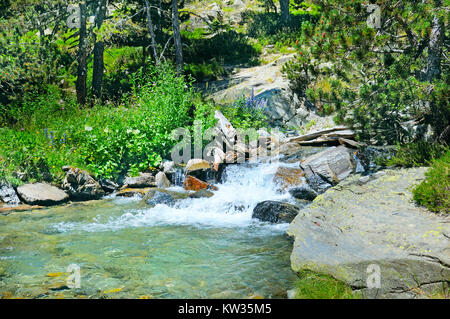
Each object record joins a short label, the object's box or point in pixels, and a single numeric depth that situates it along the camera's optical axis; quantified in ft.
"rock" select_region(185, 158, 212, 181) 33.01
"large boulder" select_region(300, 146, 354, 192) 28.63
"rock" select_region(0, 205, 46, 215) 25.28
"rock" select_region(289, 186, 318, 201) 27.53
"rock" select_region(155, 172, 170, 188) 32.01
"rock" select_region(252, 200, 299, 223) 23.32
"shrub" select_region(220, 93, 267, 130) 40.25
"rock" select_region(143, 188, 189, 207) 27.68
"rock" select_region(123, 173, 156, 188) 31.35
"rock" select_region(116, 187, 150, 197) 29.89
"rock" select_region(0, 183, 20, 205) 26.71
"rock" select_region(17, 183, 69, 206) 26.84
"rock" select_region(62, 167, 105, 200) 28.91
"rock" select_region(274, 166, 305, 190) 29.71
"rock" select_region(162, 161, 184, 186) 32.89
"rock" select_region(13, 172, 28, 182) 28.11
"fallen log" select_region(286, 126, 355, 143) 35.24
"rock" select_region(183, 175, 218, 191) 31.52
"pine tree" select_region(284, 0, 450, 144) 21.49
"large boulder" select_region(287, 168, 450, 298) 13.33
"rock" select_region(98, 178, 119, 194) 30.58
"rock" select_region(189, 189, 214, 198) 28.71
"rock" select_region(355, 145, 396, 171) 27.99
